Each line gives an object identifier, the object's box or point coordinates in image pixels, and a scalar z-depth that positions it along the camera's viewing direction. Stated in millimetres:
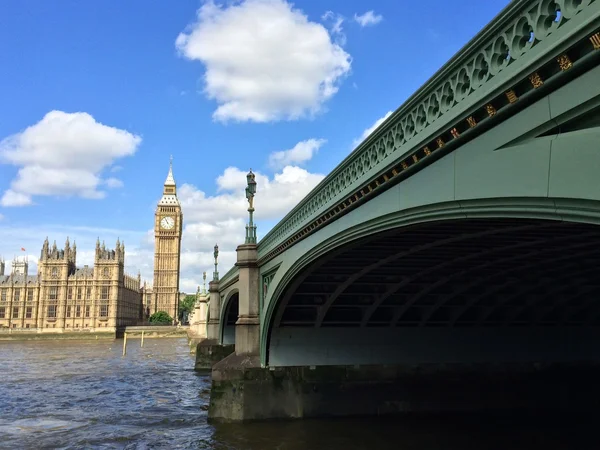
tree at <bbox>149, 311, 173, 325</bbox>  133125
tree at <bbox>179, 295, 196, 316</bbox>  166738
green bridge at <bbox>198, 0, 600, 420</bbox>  4602
